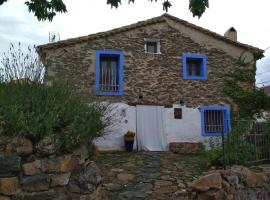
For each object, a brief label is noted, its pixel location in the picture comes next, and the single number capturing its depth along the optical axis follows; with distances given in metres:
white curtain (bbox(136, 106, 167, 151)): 13.53
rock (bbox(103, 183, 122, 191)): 7.21
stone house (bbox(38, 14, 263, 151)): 13.62
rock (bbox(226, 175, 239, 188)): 6.00
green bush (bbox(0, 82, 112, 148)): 4.04
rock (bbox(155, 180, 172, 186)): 7.68
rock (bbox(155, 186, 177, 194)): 7.12
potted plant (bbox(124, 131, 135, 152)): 13.05
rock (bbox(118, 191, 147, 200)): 6.62
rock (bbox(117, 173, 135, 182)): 8.05
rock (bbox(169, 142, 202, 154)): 13.59
